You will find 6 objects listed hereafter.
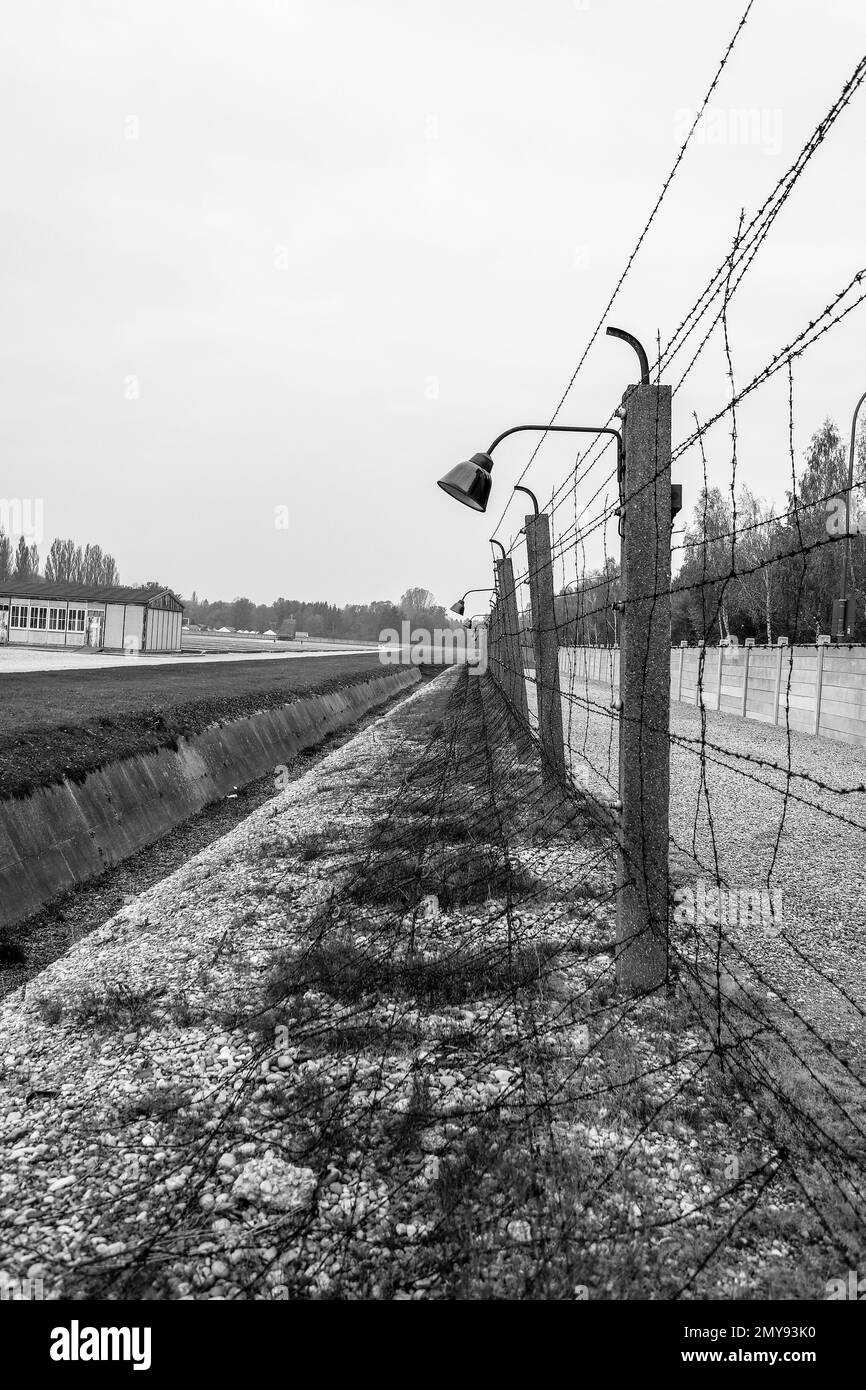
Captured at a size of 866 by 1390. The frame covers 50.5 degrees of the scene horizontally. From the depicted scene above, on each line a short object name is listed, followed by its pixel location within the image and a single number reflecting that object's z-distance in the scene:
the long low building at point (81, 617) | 53.25
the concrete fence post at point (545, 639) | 10.80
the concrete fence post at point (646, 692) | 4.73
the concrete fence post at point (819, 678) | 18.38
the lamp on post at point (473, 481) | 6.29
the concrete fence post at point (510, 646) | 17.08
